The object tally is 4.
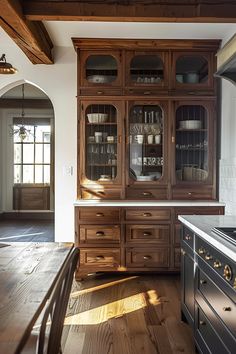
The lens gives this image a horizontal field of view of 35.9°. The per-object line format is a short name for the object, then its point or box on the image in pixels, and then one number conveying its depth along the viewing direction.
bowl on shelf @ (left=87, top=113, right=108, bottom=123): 4.00
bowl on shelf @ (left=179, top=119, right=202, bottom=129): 4.04
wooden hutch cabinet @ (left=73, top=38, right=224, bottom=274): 3.95
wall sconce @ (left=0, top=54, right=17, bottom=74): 3.68
